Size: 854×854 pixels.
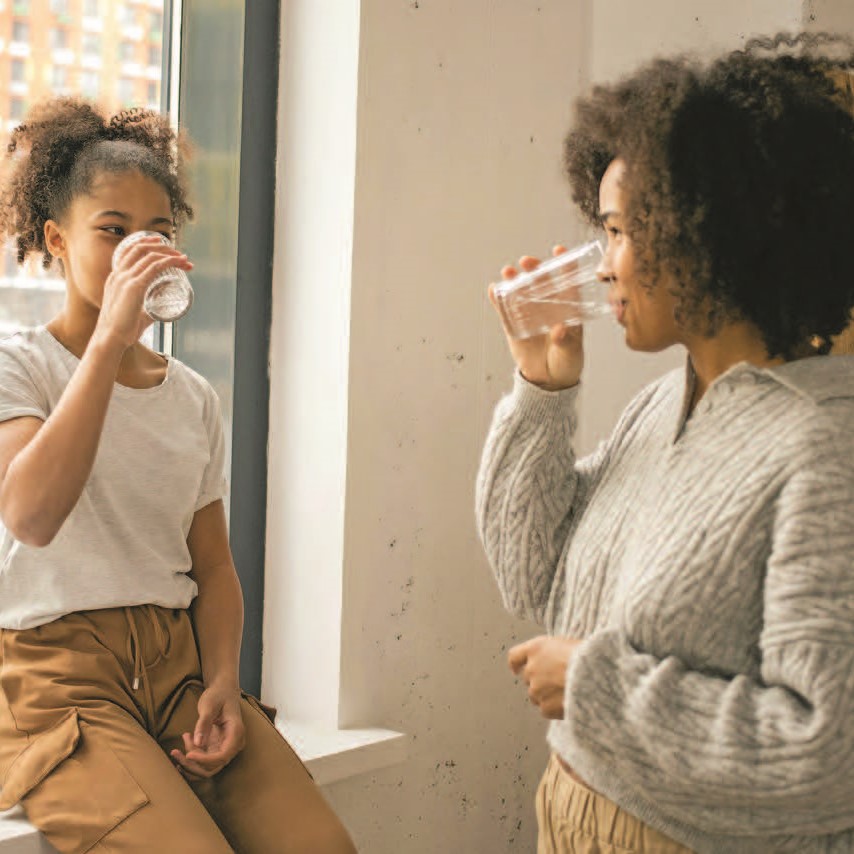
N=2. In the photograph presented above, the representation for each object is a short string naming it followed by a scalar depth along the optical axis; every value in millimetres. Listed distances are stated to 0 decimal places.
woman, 951
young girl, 1215
